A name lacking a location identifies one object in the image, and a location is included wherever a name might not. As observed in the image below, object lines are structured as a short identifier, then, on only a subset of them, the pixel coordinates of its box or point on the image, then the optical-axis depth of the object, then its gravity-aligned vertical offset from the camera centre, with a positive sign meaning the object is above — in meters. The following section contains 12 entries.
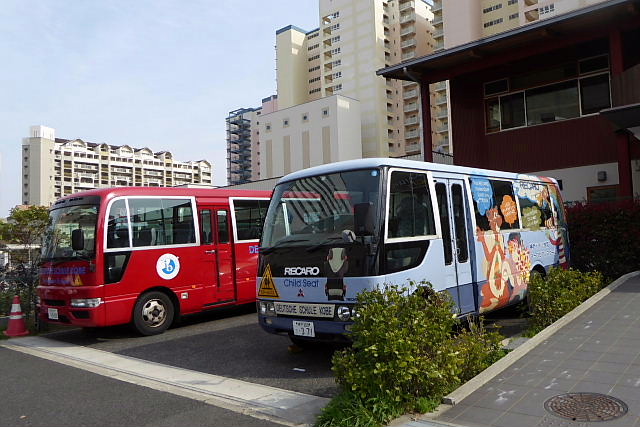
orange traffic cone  9.57 -1.46
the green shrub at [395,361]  4.29 -1.18
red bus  8.36 -0.27
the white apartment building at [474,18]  74.81 +33.52
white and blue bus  5.70 -0.08
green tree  10.05 +0.16
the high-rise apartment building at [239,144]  138.62 +27.63
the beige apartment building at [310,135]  77.44 +16.92
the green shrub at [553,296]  7.05 -1.01
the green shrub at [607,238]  10.66 -0.25
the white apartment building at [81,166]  117.62 +21.02
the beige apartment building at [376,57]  83.38 +31.96
